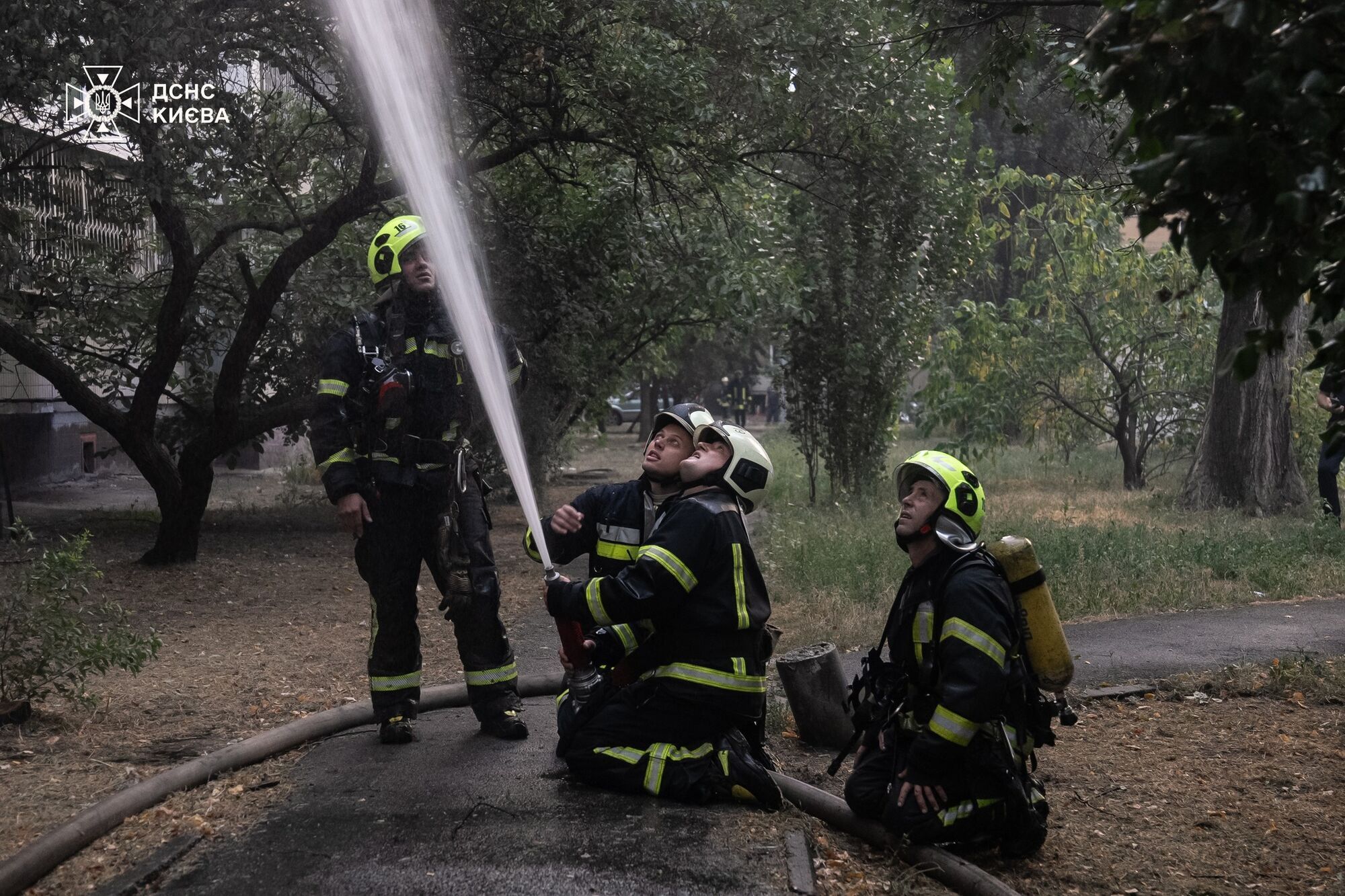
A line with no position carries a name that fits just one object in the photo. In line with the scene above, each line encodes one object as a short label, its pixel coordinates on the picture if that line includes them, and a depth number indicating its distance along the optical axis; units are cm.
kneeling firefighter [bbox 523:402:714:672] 505
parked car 4496
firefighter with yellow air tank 433
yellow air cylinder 457
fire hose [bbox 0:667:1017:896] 403
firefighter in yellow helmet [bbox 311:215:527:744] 568
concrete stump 599
